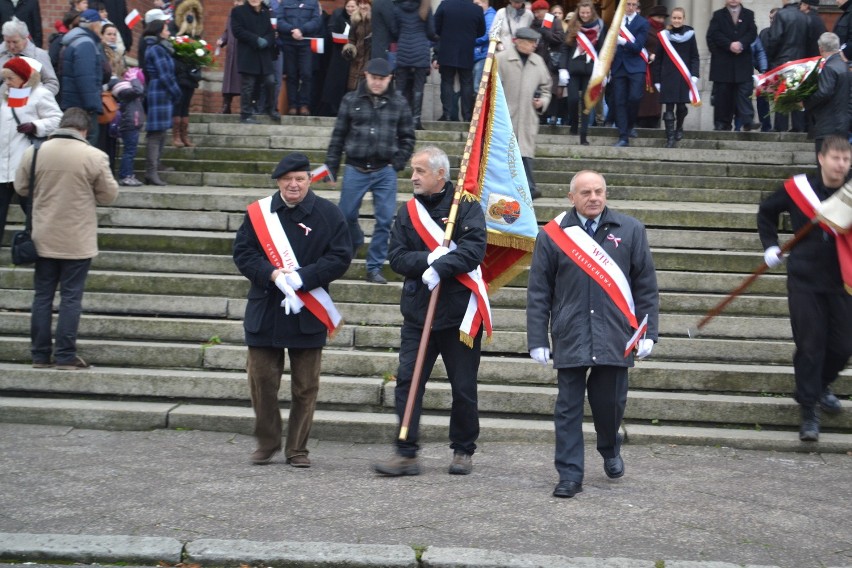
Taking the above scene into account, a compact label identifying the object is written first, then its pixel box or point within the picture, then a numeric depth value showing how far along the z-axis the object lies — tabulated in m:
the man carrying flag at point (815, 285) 7.73
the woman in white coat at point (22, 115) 10.11
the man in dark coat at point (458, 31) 14.25
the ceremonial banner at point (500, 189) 7.58
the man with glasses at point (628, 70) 13.96
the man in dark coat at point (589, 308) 6.73
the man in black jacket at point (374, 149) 9.82
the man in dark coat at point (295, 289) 7.14
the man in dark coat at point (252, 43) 14.23
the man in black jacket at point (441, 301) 7.05
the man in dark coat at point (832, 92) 11.32
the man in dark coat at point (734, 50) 14.67
